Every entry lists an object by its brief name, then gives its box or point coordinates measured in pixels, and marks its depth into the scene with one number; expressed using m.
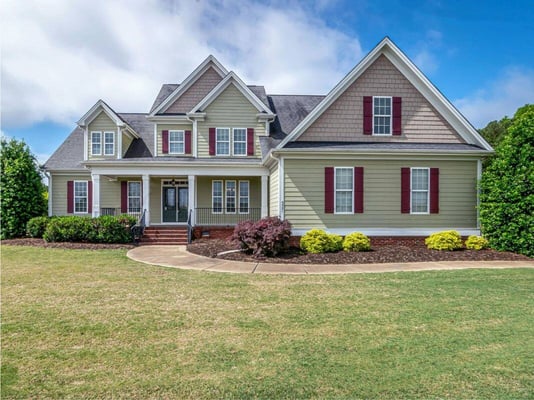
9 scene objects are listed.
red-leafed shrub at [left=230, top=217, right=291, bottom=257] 11.09
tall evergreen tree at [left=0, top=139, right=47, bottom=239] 16.44
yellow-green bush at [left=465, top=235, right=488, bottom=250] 12.30
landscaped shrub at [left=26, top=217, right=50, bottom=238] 16.08
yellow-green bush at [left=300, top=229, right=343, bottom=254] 11.66
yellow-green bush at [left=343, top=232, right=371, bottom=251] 11.95
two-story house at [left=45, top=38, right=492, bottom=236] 12.93
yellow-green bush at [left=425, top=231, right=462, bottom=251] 12.08
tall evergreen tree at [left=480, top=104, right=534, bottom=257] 11.23
